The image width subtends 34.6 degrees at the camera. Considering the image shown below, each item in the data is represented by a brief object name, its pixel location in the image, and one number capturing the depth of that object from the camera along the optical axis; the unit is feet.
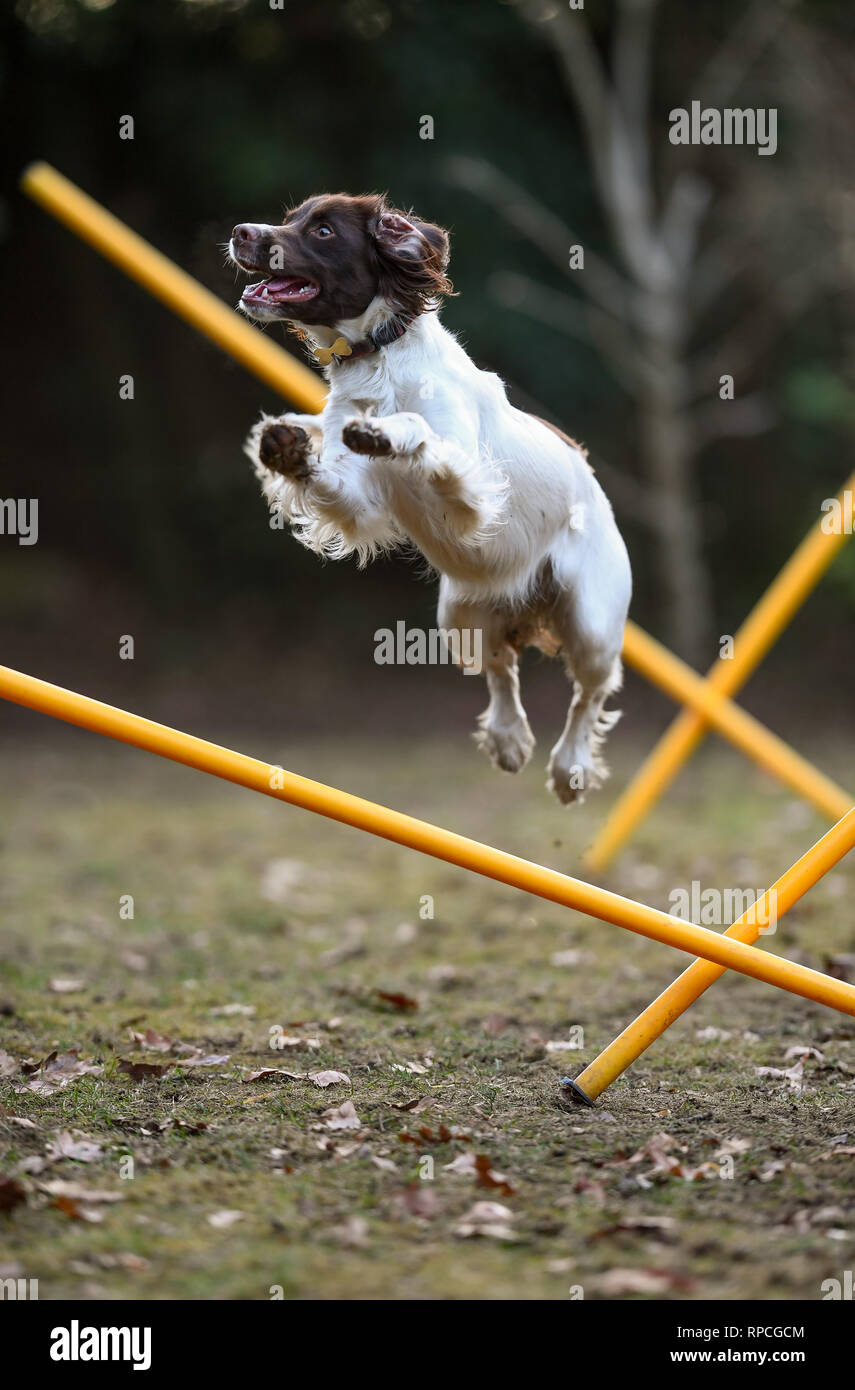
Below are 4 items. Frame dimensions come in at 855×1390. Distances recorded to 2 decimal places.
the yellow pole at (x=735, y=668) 19.81
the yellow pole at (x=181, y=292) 18.16
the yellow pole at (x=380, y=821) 11.40
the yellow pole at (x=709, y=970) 12.66
